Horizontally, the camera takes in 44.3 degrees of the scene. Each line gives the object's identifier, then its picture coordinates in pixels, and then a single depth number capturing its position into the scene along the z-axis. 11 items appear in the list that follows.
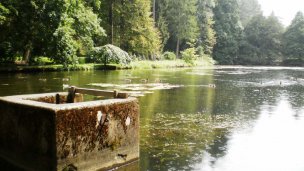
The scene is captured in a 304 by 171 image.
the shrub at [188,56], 64.53
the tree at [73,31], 36.97
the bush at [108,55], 45.62
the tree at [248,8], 130.11
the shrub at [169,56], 68.81
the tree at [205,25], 81.56
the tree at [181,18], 72.81
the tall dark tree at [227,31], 89.06
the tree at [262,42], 89.44
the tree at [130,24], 56.41
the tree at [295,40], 86.00
